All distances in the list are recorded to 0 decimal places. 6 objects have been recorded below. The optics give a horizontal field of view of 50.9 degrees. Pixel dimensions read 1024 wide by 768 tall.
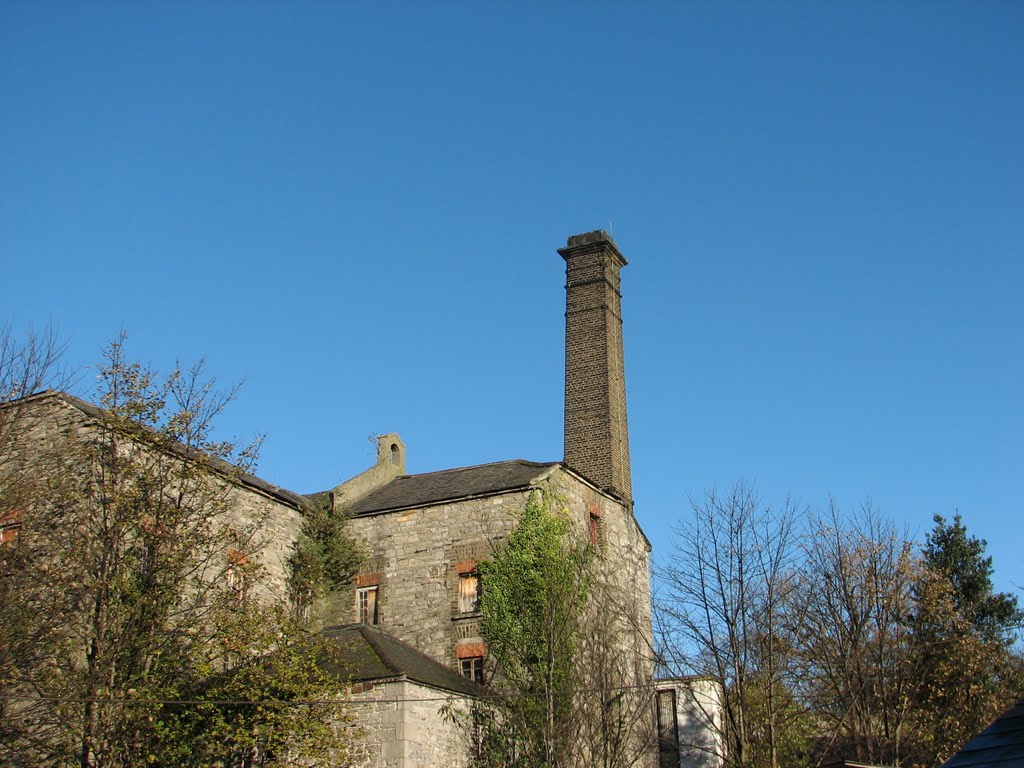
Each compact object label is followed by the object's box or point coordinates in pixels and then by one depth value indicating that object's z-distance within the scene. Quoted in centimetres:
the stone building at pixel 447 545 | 2170
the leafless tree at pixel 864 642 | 2261
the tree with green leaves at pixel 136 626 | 1816
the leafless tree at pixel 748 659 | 2025
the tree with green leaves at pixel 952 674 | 2295
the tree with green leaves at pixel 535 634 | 2258
